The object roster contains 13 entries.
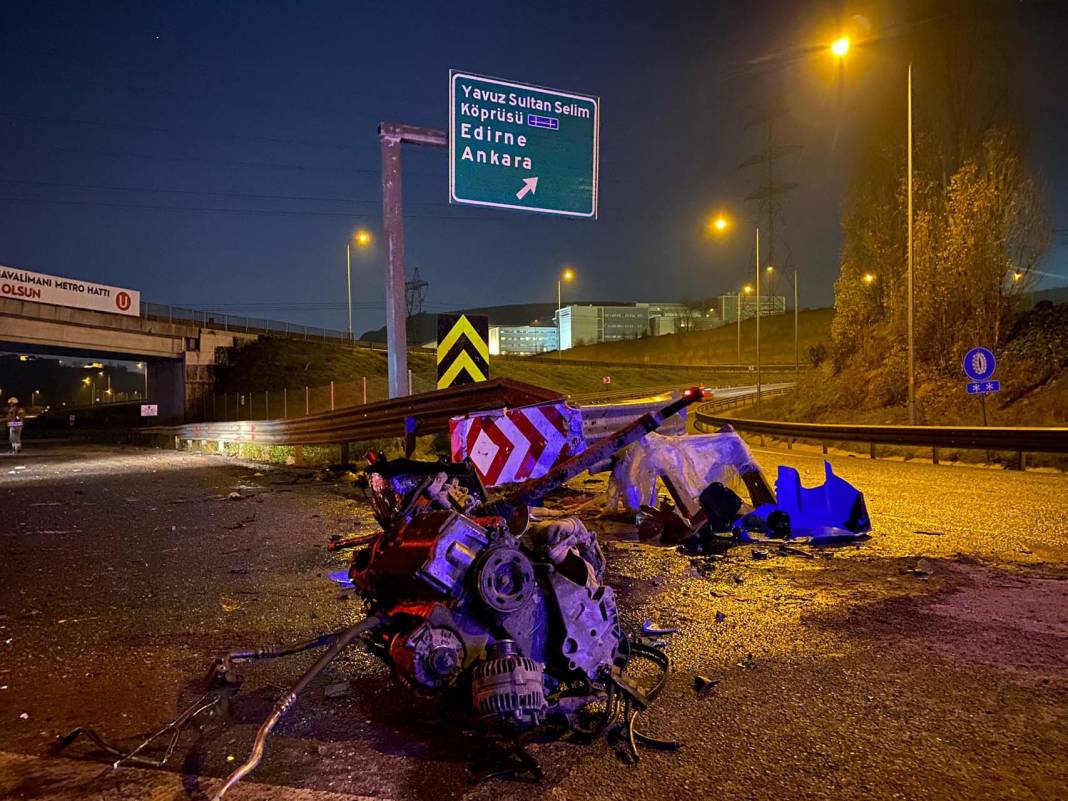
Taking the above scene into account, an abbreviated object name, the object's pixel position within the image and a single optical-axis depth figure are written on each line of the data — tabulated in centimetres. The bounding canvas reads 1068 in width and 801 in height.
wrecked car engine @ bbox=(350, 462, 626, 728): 291
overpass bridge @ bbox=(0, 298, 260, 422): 3953
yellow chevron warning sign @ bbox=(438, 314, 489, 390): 1073
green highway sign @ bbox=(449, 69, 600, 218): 1108
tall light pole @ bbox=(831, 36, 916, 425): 1884
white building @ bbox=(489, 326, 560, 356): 16812
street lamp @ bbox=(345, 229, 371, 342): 4016
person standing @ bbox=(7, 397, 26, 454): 2559
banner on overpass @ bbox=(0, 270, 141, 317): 4019
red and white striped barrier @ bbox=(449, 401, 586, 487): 714
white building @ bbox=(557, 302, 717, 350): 13732
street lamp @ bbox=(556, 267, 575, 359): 5864
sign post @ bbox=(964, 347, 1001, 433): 1480
